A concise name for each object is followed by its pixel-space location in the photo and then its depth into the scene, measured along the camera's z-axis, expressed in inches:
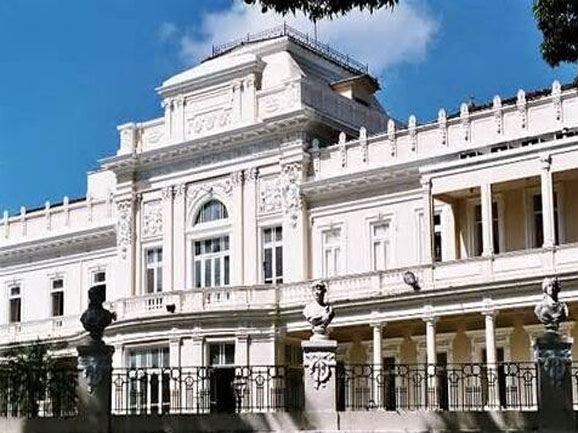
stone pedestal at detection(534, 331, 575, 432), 767.1
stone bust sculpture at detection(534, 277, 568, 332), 799.1
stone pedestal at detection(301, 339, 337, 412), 812.0
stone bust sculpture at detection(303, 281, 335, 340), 813.9
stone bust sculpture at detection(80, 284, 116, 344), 818.2
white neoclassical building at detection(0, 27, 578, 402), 1416.1
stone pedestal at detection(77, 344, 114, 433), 826.2
